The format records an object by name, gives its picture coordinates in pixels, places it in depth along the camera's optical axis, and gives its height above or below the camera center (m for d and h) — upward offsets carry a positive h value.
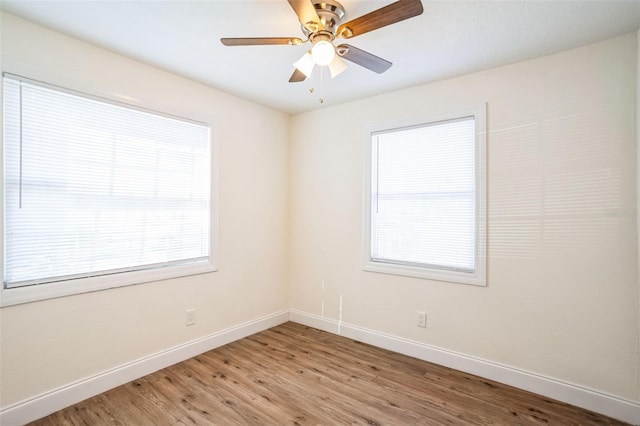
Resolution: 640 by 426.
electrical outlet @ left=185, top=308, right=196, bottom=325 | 2.83 -0.97
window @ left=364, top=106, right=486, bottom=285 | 2.61 +0.14
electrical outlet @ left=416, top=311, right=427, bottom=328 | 2.84 -0.97
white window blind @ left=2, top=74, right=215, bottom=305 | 1.96 +0.15
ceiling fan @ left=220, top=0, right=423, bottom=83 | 1.43 +0.96
